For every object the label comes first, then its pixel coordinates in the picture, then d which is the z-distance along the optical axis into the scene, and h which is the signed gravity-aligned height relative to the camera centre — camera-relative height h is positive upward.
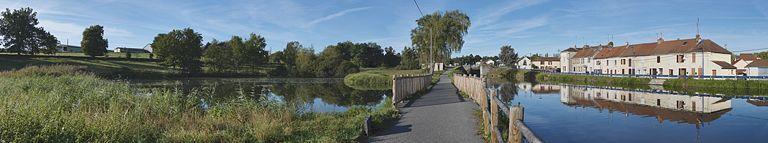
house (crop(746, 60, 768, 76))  59.91 +0.42
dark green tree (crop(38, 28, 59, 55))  66.44 +3.81
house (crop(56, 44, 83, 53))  110.01 +5.30
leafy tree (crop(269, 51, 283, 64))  95.38 +2.64
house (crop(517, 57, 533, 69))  128.20 +2.41
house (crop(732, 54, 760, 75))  64.11 +1.22
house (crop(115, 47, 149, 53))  123.47 +5.37
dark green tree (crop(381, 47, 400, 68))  114.74 +3.05
